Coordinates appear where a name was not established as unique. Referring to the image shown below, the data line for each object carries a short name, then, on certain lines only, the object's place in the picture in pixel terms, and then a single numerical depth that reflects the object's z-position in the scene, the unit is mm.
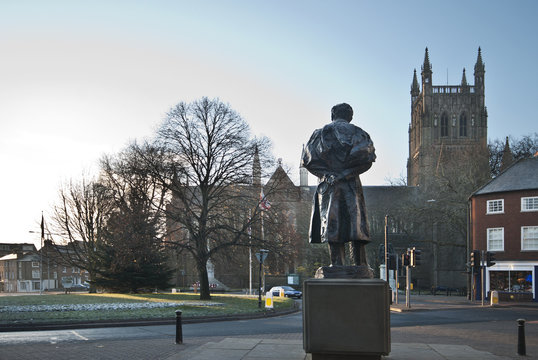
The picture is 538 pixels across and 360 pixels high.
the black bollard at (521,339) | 11102
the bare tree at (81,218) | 42719
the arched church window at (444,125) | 81688
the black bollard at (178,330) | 12445
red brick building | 36281
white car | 43219
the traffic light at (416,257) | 27297
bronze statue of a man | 8281
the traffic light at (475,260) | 30611
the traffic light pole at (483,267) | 32475
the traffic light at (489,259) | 31688
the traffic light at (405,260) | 27984
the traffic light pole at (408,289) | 27817
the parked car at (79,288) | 70825
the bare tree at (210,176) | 30156
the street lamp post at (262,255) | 24141
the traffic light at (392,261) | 30438
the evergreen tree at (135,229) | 29281
